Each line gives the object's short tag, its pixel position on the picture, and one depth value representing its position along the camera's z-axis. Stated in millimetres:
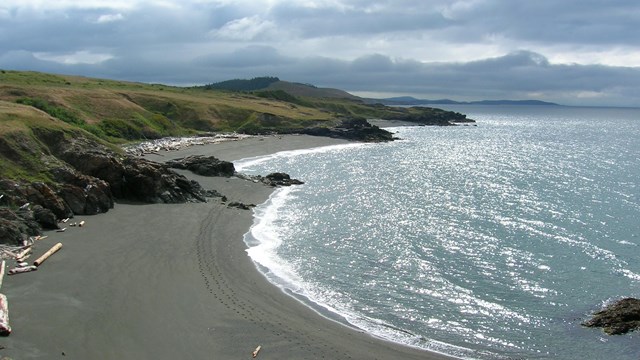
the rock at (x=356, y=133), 129500
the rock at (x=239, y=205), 45466
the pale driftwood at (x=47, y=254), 26239
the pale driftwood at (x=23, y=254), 26498
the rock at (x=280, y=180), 59775
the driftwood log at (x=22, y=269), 24825
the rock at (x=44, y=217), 32000
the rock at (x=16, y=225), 28173
